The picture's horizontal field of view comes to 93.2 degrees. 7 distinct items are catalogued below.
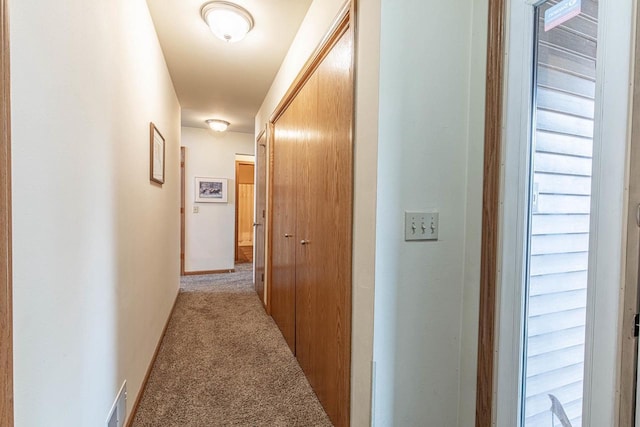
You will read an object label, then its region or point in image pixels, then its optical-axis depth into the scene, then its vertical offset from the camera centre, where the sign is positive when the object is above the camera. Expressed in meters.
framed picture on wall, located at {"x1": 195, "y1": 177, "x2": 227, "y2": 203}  4.91 +0.22
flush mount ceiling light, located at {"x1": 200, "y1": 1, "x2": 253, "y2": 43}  1.88 +1.19
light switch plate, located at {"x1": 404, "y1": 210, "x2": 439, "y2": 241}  1.14 -0.07
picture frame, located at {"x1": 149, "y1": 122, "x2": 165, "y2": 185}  2.09 +0.35
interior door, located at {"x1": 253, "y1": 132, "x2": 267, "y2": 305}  3.59 -0.11
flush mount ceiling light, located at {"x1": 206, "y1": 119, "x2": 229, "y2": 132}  4.37 +1.16
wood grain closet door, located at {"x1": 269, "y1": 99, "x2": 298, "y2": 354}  2.36 -0.19
